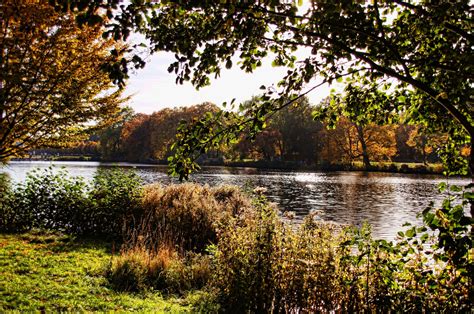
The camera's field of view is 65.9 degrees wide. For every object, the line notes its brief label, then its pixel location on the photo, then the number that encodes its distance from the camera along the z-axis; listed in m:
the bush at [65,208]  11.76
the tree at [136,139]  98.00
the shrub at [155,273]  7.51
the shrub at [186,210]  12.02
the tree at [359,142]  63.12
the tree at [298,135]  73.62
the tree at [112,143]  101.50
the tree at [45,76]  8.37
